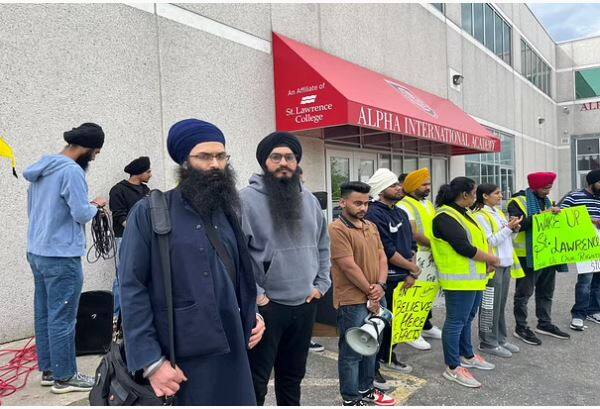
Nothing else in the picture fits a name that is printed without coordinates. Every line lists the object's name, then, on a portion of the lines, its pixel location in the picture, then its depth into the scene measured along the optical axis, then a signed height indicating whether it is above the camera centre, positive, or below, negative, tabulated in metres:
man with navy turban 1.81 -0.39
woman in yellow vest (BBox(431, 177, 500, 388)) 3.91 -0.68
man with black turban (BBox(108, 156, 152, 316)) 5.07 +0.04
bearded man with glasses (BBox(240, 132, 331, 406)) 2.61 -0.42
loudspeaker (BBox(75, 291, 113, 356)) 4.05 -1.16
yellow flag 3.20 +0.35
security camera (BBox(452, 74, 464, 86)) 13.25 +3.12
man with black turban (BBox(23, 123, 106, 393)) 3.20 -0.33
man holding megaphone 3.26 -0.71
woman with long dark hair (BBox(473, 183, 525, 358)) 4.48 -0.87
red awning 6.76 +1.46
